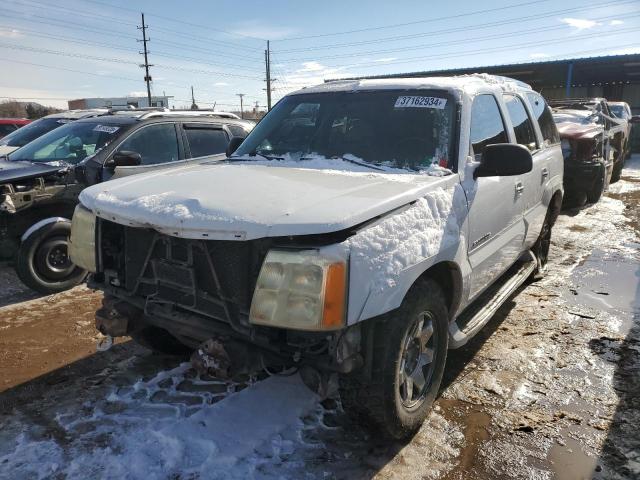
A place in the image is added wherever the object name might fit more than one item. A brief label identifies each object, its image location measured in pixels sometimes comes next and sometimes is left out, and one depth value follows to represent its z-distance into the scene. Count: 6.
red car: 15.89
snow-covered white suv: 2.25
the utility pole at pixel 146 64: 43.91
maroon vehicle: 8.91
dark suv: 5.25
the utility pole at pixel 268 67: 45.47
